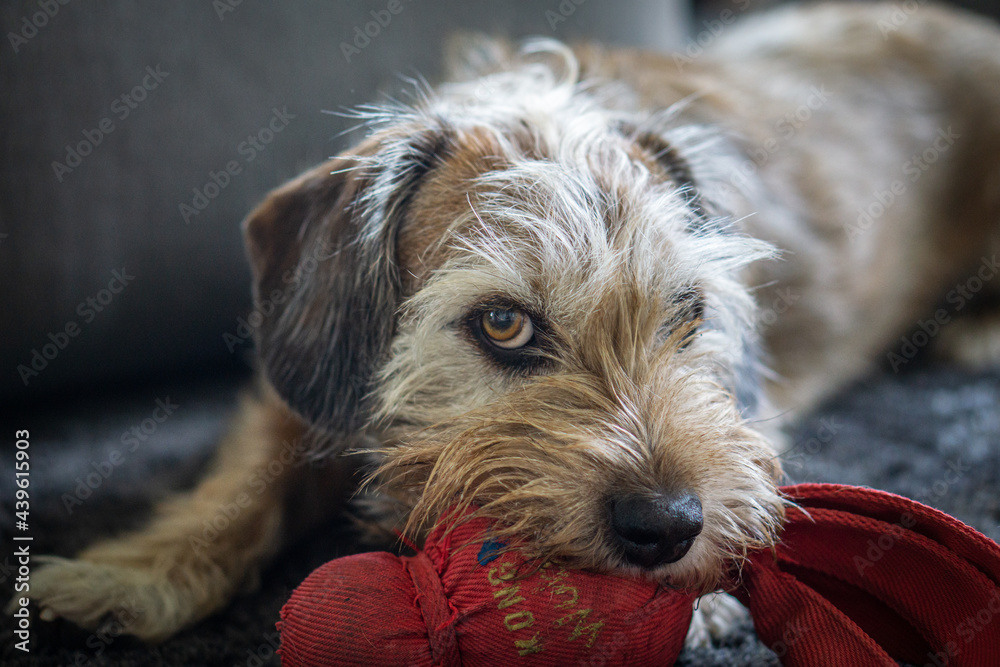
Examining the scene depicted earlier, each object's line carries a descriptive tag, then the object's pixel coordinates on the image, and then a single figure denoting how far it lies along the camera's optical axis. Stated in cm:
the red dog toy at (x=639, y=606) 54
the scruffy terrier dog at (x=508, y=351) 57
